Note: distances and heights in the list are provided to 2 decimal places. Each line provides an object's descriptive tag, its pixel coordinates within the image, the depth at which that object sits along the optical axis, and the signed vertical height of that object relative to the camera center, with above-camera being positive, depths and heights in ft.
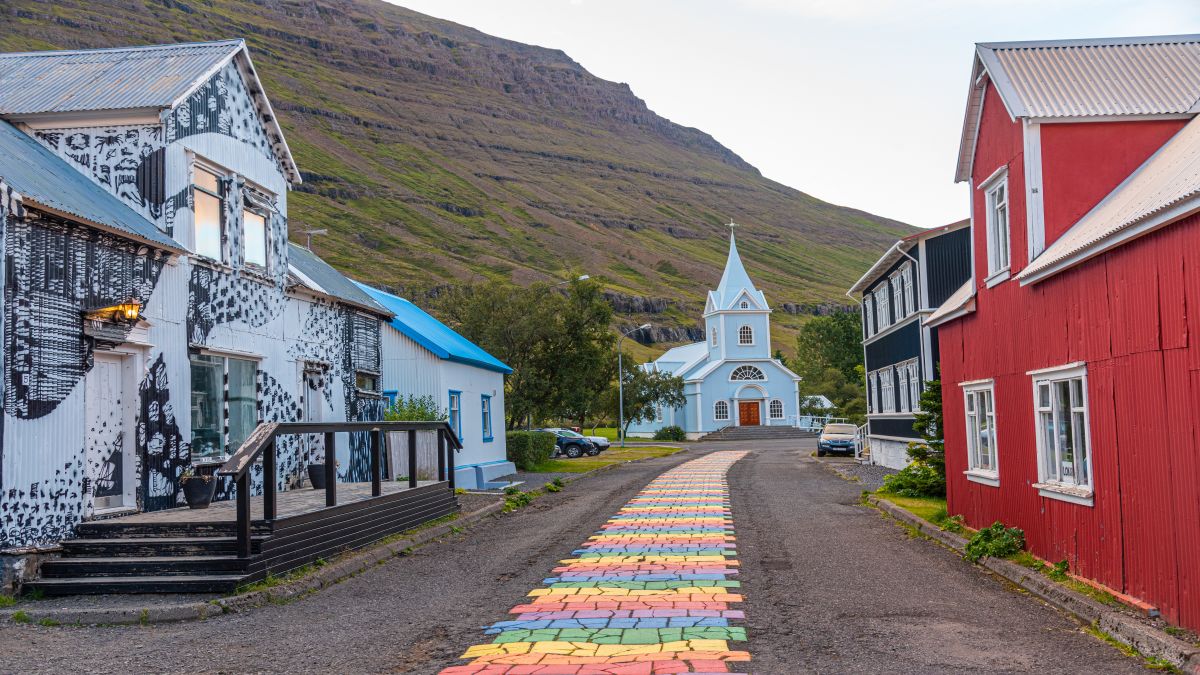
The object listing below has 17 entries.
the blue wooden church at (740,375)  244.63 +5.46
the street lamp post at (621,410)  179.70 -1.93
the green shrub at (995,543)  38.40 -5.93
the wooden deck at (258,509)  37.68 -4.09
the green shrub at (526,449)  108.27 -4.94
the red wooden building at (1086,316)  25.68 +2.33
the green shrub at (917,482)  65.87 -6.08
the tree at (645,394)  219.20 +1.34
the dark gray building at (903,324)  93.15 +7.38
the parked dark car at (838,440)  137.18 -6.30
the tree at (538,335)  121.08 +8.30
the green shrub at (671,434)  240.94 -8.35
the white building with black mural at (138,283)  35.27 +5.69
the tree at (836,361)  283.38 +9.65
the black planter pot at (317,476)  57.88 -3.80
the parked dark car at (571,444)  149.18 -6.20
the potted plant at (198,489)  43.80 -3.29
